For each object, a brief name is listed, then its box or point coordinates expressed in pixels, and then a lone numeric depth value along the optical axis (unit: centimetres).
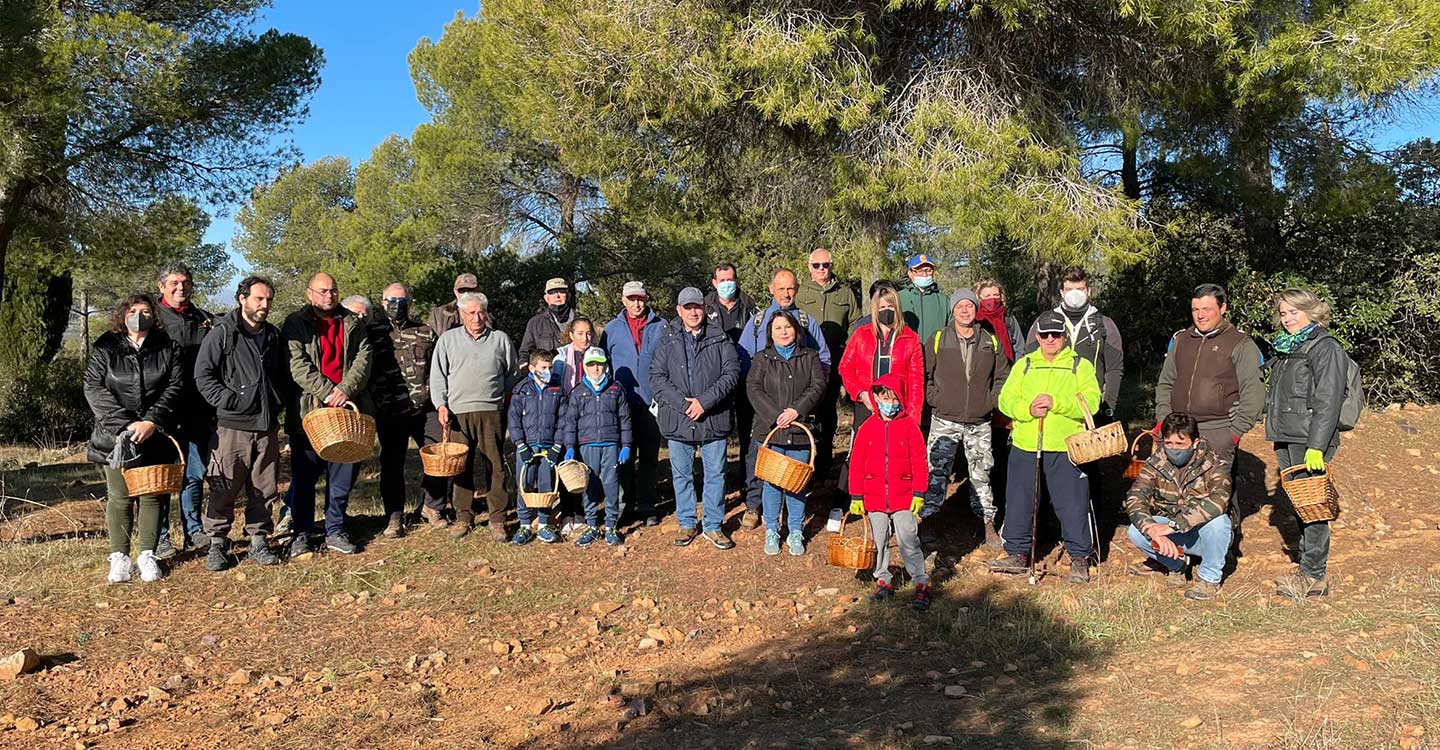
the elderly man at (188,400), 616
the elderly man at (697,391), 666
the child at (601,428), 674
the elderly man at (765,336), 694
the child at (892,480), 555
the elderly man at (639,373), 726
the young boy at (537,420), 675
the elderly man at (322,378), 629
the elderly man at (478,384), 686
